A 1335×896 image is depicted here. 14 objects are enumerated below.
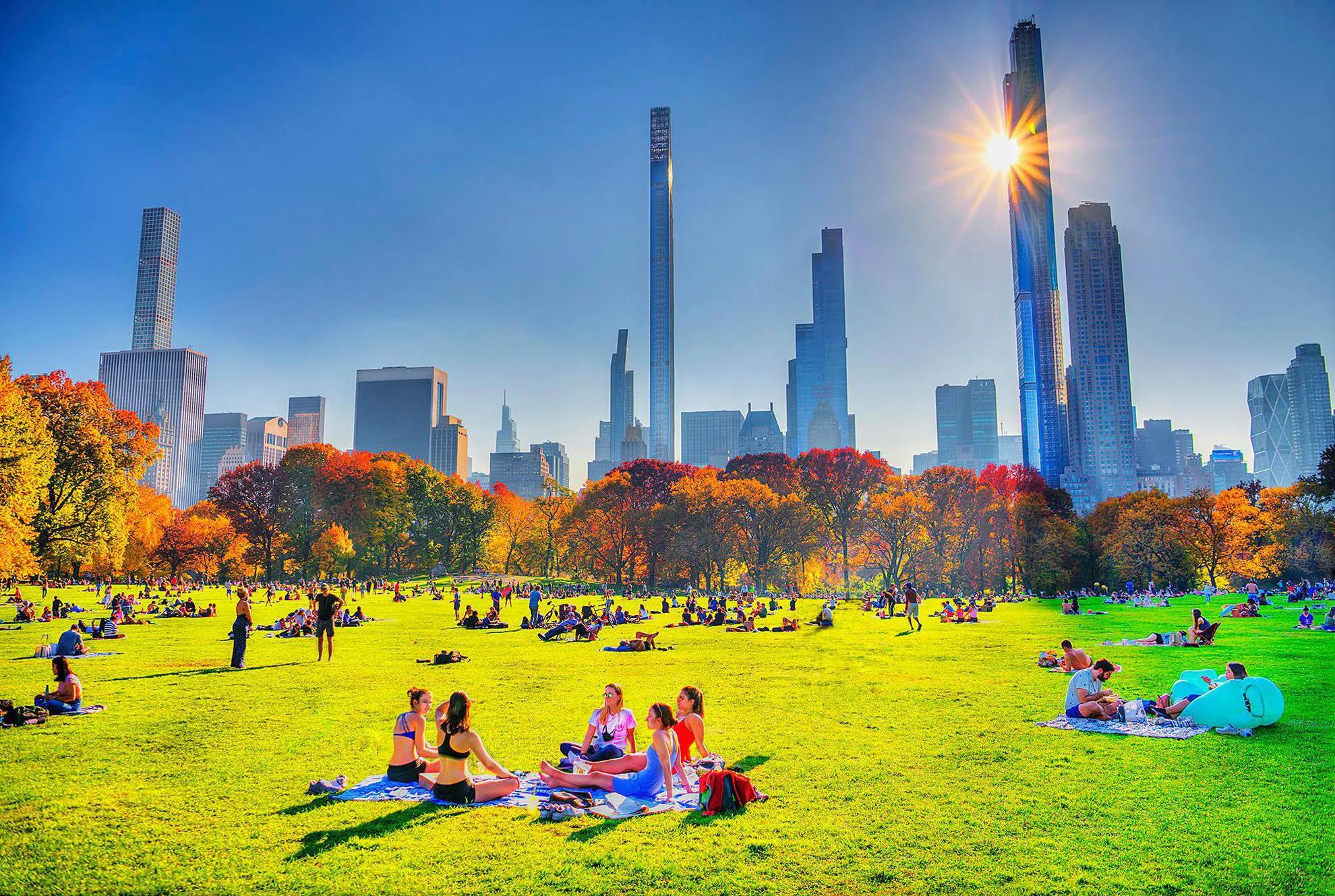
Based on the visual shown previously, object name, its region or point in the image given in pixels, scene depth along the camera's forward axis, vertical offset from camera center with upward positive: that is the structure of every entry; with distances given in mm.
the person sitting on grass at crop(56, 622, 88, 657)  16844 -2560
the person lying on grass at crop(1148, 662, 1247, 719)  10891 -2526
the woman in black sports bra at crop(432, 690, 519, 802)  7766 -2478
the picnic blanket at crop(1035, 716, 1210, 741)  10242 -2826
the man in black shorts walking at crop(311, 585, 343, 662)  17938 -1892
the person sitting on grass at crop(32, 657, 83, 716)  11578 -2627
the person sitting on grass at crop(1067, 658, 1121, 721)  11086 -2494
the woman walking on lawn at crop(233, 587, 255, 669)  16797 -2200
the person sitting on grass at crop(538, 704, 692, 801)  8008 -2687
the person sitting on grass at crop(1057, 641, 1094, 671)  13766 -2377
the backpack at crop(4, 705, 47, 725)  10906 -2772
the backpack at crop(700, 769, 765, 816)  7449 -2685
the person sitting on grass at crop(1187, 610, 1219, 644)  19172 -2458
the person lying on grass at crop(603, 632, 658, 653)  21500 -3229
